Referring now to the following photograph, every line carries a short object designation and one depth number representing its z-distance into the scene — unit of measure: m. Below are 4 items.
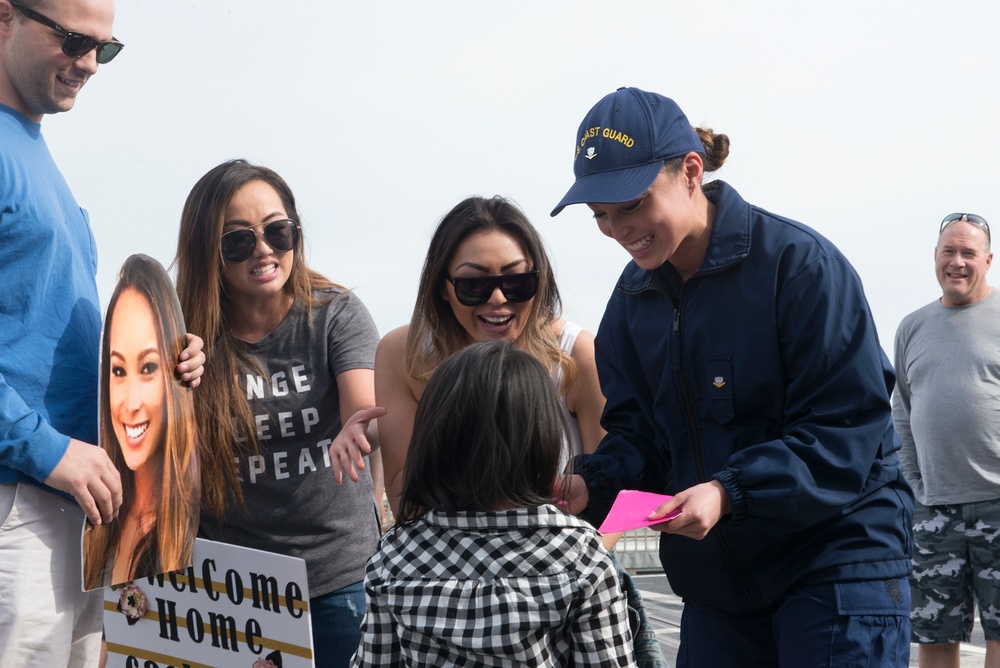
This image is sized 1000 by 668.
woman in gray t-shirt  3.11
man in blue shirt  2.54
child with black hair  1.97
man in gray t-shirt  4.84
